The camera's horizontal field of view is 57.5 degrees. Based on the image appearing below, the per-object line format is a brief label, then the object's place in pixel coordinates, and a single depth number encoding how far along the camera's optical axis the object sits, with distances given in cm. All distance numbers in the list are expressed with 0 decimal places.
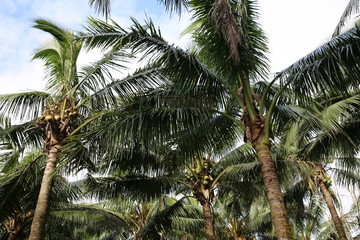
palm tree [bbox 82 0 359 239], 462
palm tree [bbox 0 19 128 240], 637
